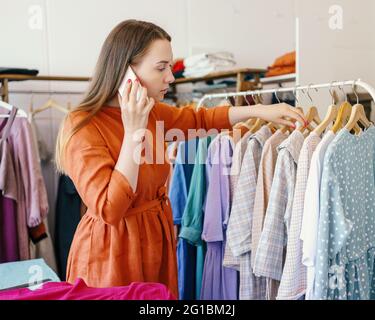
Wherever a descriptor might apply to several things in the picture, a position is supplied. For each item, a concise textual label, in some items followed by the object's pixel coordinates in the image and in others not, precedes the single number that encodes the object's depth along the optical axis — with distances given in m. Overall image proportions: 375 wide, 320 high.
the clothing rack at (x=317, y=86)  1.17
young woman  0.98
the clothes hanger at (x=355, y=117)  1.19
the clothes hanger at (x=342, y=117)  1.21
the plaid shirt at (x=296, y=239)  1.18
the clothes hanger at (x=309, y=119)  1.32
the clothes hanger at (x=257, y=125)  1.52
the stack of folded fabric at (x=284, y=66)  2.32
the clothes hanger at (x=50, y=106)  2.42
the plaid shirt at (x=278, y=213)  1.25
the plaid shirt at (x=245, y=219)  1.40
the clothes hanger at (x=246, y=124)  1.57
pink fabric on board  0.79
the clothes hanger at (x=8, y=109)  1.94
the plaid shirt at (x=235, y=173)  1.44
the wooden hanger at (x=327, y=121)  1.23
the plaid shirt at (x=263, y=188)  1.35
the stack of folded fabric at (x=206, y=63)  2.57
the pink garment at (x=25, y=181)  1.94
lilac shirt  1.48
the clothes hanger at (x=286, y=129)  1.42
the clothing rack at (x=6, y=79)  2.17
